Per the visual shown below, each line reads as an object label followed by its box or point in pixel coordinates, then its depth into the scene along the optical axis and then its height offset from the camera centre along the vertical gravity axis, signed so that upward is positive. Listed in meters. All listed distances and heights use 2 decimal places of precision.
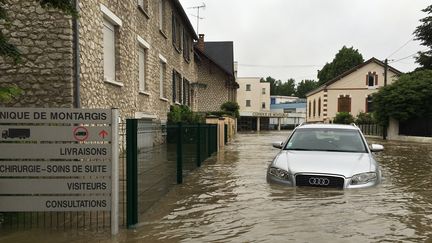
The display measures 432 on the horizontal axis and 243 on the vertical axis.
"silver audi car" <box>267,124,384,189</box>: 7.37 -0.73
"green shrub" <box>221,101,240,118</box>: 37.47 +0.91
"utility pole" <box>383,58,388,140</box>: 36.33 -1.13
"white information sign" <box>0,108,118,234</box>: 5.15 -0.51
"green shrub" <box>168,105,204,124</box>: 20.56 +0.14
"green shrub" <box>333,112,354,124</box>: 50.01 +0.04
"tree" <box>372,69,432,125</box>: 31.73 +1.55
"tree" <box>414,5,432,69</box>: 38.41 +7.09
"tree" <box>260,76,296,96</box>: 145.25 +9.85
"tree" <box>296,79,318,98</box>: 140.62 +10.00
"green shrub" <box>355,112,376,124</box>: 48.62 +0.05
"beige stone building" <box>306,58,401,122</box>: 54.59 +3.65
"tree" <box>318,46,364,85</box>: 80.51 +10.43
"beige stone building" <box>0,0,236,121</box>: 8.96 +1.51
